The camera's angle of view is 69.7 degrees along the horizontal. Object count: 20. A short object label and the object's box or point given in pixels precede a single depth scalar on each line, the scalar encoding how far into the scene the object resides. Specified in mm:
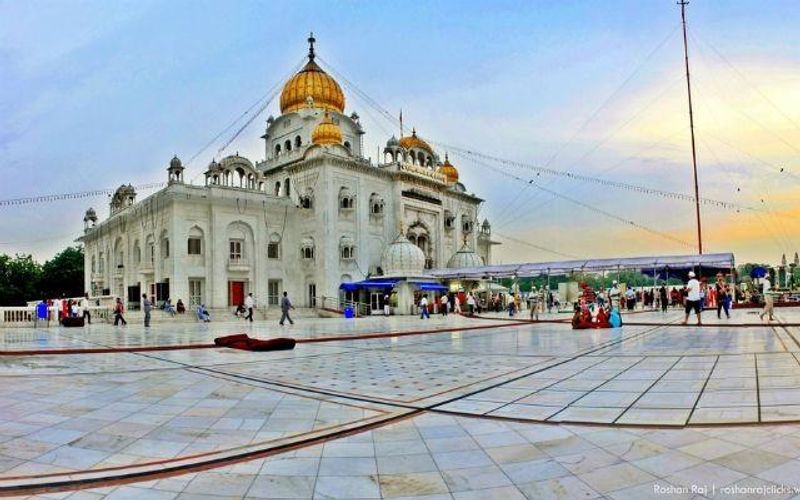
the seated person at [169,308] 31484
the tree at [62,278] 61562
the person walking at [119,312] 26141
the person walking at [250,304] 29425
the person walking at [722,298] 21172
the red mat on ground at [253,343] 13516
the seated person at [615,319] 18173
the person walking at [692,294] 17052
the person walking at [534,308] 26342
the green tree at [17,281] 56156
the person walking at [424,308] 33125
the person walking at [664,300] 28766
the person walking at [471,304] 37616
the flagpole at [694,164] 29844
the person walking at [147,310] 25188
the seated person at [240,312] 34156
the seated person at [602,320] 18469
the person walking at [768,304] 17273
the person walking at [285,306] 24750
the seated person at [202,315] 30500
